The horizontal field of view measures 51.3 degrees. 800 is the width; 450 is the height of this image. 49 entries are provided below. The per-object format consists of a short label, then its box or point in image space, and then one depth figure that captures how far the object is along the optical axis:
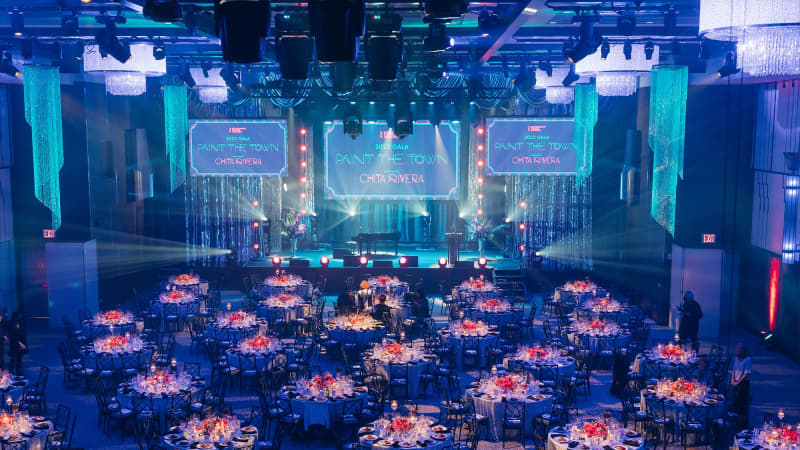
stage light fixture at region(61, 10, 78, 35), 10.66
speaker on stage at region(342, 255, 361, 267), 21.03
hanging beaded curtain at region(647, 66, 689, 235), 12.27
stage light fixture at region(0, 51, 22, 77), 13.44
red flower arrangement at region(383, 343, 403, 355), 12.29
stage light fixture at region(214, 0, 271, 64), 6.11
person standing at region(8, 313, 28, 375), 12.95
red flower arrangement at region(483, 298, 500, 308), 15.89
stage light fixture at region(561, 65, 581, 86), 16.09
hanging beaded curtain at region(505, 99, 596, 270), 23.36
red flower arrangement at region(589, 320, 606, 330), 14.05
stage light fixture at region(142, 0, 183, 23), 7.88
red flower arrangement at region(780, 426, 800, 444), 8.41
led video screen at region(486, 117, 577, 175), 22.48
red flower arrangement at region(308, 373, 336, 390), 10.41
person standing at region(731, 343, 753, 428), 10.29
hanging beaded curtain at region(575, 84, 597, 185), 16.62
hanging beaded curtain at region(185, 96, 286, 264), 23.86
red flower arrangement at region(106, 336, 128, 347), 12.68
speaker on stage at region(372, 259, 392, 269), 20.88
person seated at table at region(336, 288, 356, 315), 15.52
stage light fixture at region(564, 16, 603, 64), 10.62
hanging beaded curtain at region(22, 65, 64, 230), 12.97
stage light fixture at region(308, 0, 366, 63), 5.99
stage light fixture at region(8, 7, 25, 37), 11.33
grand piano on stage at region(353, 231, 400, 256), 22.53
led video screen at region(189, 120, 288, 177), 23.08
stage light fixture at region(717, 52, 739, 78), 13.00
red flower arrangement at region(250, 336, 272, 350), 12.66
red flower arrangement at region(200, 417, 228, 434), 8.86
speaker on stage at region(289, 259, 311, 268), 21.23
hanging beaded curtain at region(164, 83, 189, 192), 16.20
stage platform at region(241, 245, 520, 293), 20.86
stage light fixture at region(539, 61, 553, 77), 16.53
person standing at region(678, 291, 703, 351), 14.25
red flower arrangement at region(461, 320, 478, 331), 14.09
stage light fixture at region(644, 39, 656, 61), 12.11
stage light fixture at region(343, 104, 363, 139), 17.66
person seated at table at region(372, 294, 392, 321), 15.36
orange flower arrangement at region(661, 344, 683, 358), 12.27
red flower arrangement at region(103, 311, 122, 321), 14.59
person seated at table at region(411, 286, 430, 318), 16.17
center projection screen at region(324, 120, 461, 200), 23.70
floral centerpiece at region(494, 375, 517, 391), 10.38
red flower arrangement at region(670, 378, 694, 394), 10.27
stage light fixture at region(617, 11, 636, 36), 11.16
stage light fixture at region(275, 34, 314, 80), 9.05
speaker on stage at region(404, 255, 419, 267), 21.23
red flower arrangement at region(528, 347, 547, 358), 12.04
